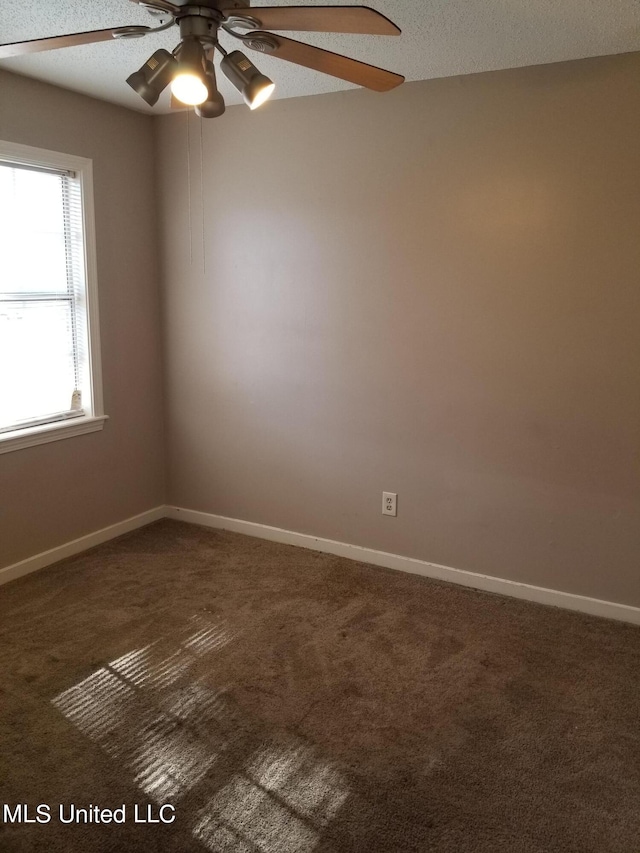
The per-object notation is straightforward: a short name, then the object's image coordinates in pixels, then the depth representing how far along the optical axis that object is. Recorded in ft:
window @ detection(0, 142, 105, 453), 10.79
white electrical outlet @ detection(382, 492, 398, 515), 11.55
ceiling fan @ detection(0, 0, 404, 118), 5.44
